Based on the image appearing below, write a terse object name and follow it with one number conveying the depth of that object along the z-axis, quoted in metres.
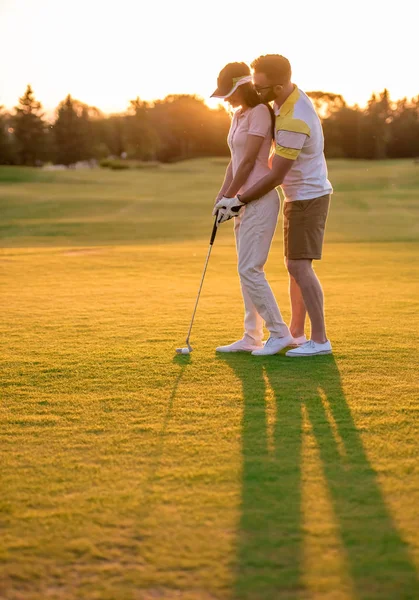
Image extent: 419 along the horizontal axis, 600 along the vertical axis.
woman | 5.76
